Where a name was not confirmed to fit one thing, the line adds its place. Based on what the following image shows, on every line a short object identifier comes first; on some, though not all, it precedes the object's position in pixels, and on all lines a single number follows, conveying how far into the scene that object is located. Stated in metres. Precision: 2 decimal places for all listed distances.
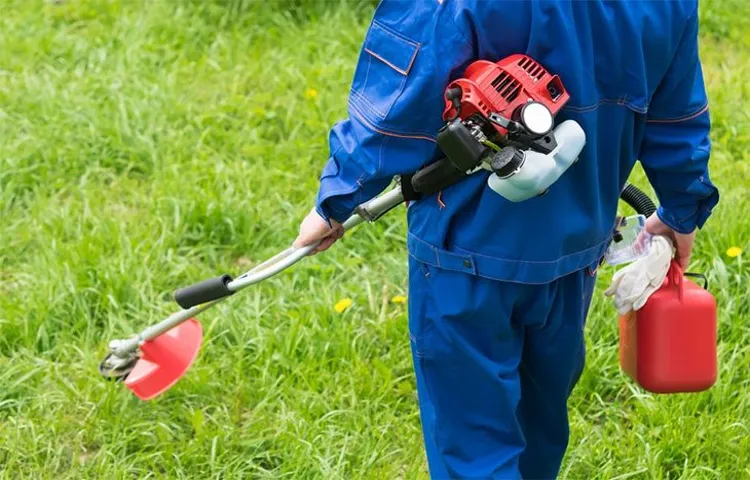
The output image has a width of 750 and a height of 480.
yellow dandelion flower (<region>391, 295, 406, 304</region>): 3.72
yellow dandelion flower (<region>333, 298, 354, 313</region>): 3.66
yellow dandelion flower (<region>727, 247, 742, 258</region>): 3.66
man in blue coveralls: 2.02
